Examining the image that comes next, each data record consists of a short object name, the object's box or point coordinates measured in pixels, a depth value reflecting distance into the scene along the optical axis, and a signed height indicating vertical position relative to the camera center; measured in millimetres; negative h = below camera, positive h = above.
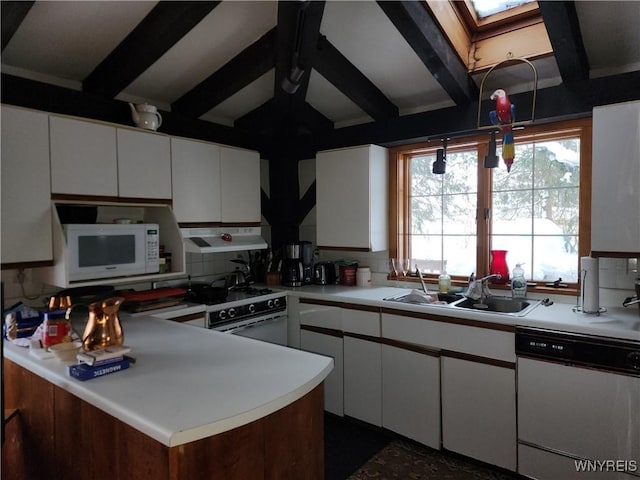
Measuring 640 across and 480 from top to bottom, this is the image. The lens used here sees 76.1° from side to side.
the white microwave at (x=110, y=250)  2268 -73
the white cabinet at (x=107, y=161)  2271 +467
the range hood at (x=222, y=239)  2879 -19
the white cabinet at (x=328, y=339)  2938 -770
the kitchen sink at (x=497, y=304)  2605 -466
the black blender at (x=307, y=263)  3482 -235
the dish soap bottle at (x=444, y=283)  2994 -359
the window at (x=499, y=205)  2637 +206
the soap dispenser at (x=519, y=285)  2666 -339
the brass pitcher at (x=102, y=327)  1602 -356
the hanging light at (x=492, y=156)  2562 +487
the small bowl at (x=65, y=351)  1625 -449
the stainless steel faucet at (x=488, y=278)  2705 -297
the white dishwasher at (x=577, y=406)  1908 -855
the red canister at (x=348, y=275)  3445 -336
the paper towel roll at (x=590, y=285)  2189 -283
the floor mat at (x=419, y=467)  2291 -1356
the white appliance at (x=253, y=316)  2783 -570
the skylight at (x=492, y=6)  2396 +1372
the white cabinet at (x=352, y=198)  3162 +300
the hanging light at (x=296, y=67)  2105 +975
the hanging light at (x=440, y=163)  2877 +508
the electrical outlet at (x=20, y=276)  2436 -224
